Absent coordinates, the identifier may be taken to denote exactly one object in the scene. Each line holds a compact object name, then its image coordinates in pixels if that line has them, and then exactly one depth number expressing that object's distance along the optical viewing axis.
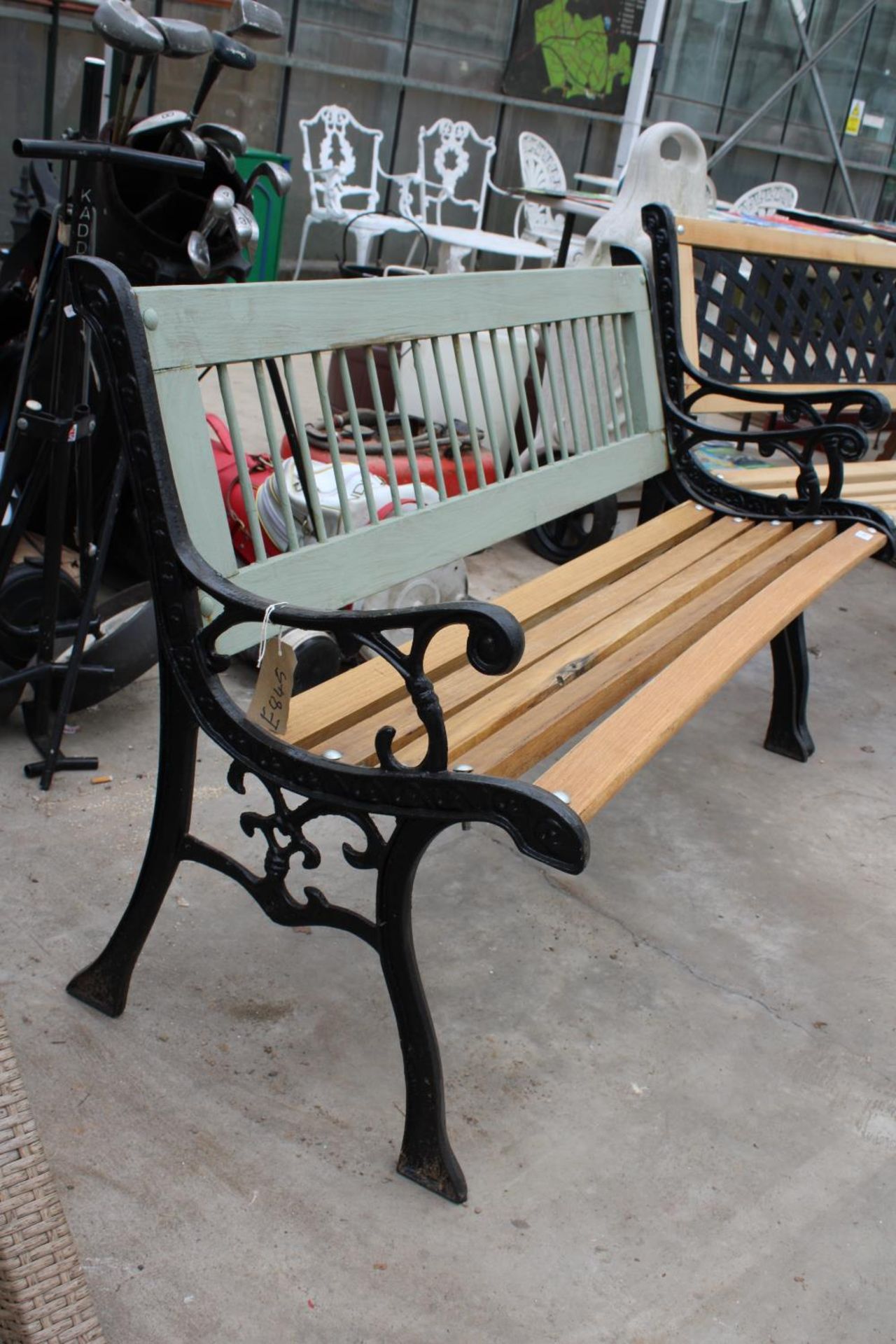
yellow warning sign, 13.17
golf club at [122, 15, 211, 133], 2.55
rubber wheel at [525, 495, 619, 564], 4.33
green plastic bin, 8.01
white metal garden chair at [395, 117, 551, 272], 9.61
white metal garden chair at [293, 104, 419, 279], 8.66
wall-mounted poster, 9.98
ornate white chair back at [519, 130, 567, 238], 9.67
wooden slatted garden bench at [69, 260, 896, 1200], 1.72
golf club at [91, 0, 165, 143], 2.37
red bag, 3.56
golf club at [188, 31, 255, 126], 2.68
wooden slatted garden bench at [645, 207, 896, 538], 3.45
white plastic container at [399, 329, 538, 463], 4.45
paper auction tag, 1.79
